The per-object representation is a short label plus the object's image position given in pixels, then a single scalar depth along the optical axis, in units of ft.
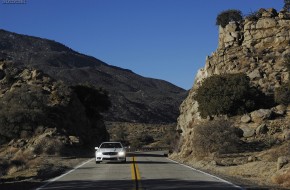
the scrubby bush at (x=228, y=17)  205.50
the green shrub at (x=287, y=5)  209.05
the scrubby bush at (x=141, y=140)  263.70
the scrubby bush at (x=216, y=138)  108.27
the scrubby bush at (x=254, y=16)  189.98
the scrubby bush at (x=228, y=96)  136.46
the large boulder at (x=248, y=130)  119.96
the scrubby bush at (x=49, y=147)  140.56
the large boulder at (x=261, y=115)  125.90
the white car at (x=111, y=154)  102.12
